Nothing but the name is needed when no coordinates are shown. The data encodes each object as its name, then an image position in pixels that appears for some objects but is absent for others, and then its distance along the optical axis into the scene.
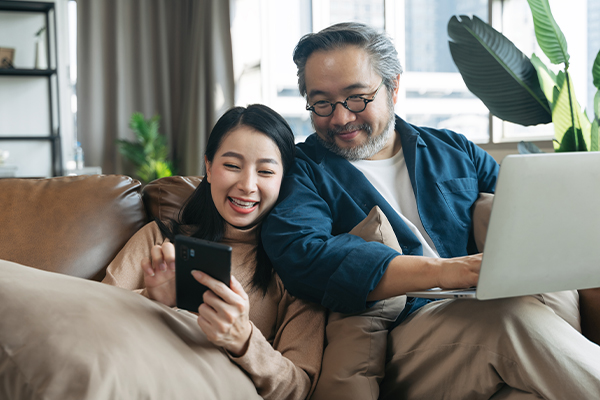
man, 0.93
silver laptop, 0.79
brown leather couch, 1.38
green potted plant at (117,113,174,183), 4.59
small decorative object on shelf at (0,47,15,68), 4.13
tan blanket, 0.67
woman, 1.02
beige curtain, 4.80
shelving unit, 4.08
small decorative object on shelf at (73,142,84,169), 4.32
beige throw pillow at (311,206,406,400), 1.03
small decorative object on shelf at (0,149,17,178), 3.90
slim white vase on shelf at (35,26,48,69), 4.14
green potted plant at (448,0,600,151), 1.92
